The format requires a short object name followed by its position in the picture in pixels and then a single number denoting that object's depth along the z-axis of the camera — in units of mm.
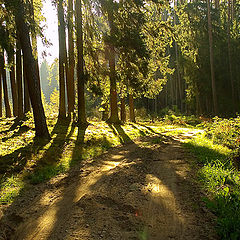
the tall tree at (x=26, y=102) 15508
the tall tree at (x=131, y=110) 23470
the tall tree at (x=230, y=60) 25752
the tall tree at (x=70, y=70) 15977
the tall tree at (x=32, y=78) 9375
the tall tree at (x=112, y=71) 13085
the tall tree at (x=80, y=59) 13523
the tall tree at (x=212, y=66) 22031
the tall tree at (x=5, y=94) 22484
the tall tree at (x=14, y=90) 20703
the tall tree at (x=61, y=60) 14877
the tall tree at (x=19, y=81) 15586
